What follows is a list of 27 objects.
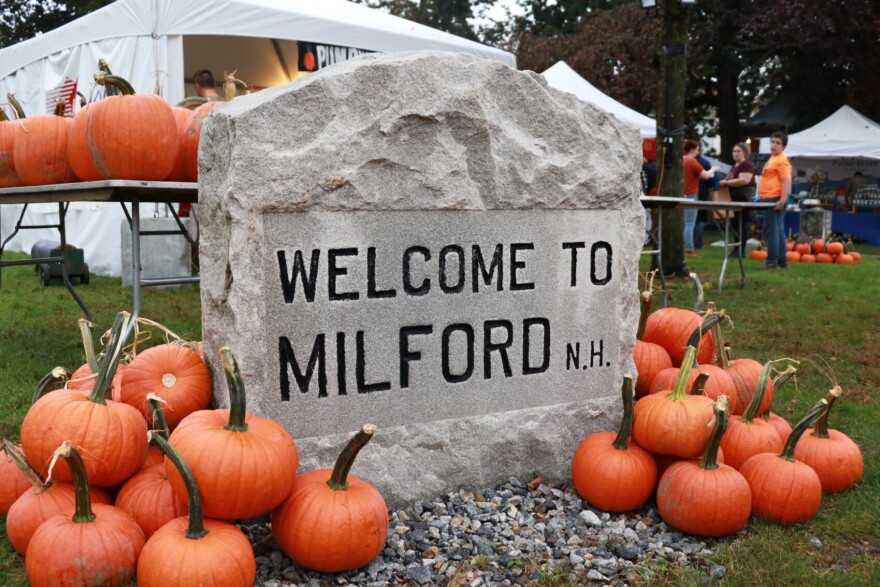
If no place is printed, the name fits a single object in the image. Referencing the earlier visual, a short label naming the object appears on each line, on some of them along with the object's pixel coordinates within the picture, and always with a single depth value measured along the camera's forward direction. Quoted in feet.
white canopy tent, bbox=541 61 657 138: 46.29
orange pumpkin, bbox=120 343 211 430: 9.48
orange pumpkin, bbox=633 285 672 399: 12.48
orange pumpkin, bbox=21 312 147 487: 8.22
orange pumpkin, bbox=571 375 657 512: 10.05
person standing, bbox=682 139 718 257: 39.68
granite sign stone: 9.18
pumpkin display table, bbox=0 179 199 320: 12.30
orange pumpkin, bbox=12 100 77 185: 15.14
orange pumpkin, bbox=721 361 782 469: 10.69
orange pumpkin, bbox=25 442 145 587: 7.47
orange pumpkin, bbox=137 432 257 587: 7.31
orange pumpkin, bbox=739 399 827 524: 9.77
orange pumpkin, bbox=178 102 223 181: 14.76
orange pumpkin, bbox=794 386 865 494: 10.64
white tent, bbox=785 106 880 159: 60.54
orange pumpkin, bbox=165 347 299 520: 7.86
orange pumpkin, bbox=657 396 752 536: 9.39
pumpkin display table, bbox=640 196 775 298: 20.57
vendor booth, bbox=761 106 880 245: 58.03
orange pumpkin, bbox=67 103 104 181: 14.17
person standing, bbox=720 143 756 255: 35.61
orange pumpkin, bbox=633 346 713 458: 9.99
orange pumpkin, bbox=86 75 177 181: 13.57
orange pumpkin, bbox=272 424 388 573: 8.18
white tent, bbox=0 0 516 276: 28.53
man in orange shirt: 35.32
